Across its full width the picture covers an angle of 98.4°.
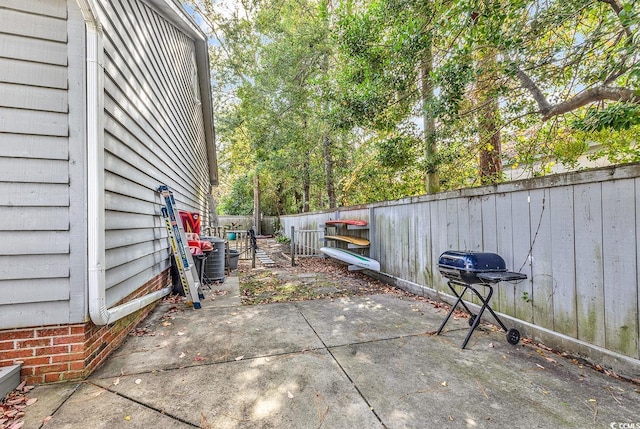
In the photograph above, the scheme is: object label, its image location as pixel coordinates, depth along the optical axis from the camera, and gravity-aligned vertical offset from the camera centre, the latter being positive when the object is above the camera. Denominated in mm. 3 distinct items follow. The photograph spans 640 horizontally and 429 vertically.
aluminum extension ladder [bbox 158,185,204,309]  4023 -417
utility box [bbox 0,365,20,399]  1911 -1113
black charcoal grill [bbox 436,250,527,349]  2631 -567
